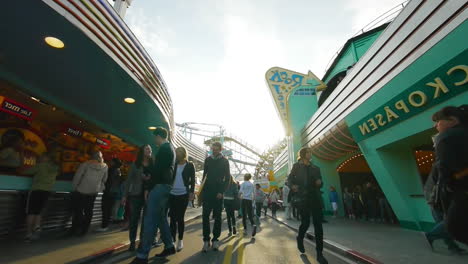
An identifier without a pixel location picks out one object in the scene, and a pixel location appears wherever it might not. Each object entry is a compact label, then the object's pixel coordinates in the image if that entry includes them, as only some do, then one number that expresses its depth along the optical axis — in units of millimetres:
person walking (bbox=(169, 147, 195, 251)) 4148
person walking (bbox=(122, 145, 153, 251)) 4031
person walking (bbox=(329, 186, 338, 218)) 11775
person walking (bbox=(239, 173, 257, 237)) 7546
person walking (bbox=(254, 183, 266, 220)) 10133
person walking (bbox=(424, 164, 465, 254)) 3896
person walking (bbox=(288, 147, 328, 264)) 3809
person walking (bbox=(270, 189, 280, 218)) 13459
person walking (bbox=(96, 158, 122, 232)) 6363
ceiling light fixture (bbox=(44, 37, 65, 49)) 4181
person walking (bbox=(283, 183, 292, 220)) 11359
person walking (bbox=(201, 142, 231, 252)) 4107
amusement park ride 42094
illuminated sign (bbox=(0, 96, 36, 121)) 5492
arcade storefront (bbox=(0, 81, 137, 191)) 5469
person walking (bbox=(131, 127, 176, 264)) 2984
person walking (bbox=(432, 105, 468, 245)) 1712
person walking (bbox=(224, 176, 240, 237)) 6539
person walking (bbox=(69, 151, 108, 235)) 5184
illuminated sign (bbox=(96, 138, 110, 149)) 8811
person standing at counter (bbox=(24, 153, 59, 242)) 4492
